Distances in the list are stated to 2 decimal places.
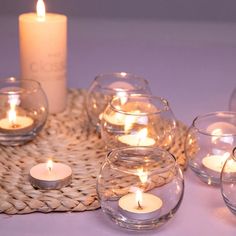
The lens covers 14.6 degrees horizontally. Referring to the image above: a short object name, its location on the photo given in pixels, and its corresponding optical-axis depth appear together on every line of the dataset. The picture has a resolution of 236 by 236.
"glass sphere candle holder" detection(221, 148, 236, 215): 0.83
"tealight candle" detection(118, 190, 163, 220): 0.82
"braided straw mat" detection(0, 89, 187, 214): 0.85
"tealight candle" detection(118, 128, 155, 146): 0.95
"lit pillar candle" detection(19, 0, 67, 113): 1.06
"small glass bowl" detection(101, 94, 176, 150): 0.93
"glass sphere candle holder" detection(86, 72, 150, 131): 1.01
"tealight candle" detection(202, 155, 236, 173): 0.91
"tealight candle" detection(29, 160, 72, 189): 0.87
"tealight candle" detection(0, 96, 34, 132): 0.98
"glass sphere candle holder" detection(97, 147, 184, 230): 0.82
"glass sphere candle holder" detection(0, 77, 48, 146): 0.98
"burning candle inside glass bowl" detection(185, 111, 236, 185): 0.91
